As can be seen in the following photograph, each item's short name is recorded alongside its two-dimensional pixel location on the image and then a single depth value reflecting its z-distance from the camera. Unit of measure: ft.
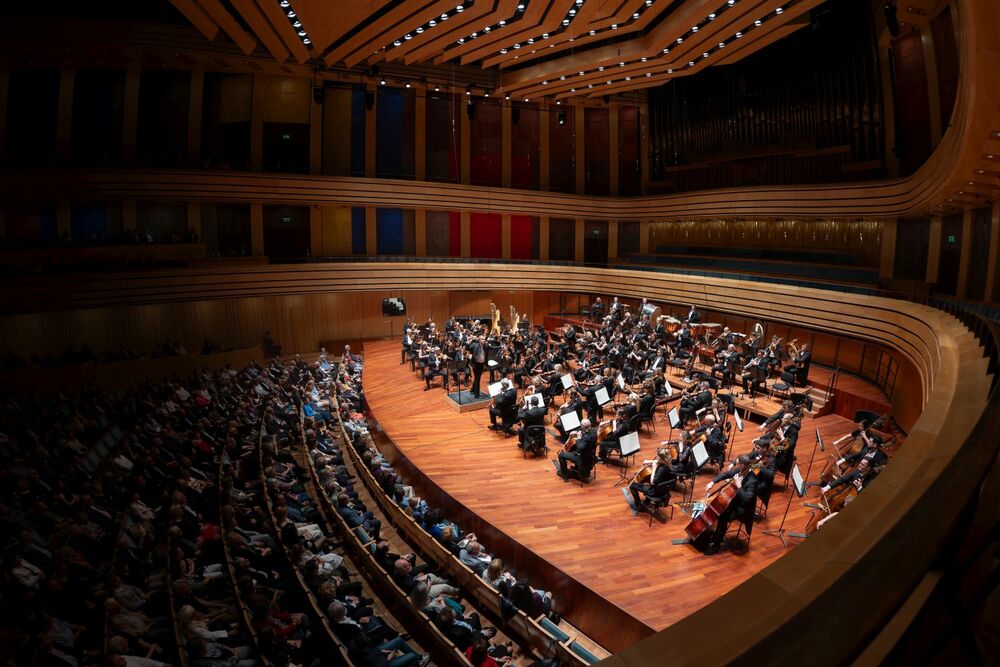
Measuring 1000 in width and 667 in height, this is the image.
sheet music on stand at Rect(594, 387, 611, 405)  29.19
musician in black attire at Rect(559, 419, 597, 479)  24.76
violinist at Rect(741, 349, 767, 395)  34.88
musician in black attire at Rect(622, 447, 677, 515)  22.06
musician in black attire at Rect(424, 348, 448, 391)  41.70
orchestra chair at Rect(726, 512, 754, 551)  19.75
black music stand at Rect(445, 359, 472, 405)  38.83
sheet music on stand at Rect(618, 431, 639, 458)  23.31
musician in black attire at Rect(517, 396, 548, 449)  28.22
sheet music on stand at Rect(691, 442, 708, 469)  21.79
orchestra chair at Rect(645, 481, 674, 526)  22.12
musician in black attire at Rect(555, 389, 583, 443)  26.07
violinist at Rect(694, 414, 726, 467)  23.97
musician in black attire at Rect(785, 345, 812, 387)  36.42
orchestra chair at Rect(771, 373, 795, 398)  35.25
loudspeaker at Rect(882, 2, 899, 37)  35.17
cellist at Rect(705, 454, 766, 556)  19.49
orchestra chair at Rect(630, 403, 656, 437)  28.93
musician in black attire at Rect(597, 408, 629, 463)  26.25
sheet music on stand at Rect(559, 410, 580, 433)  25.26
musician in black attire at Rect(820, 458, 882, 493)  18.39
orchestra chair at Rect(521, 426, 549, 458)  28.19
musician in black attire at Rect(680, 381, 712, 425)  27.72
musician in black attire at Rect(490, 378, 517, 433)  30.94
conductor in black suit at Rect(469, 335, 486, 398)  37.27
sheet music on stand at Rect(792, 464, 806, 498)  19.13
